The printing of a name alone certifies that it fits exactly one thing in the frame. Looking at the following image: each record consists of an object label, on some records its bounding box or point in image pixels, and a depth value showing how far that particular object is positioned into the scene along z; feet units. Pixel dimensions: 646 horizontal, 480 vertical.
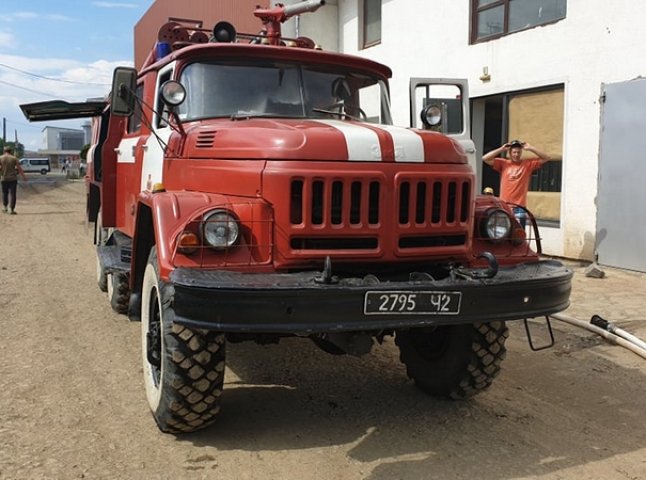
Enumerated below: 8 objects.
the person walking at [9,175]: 55.21
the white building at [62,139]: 403.54
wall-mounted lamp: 35.04
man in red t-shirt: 26.48
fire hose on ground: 17.93
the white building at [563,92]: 27.78
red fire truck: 10.59
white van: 203.62
